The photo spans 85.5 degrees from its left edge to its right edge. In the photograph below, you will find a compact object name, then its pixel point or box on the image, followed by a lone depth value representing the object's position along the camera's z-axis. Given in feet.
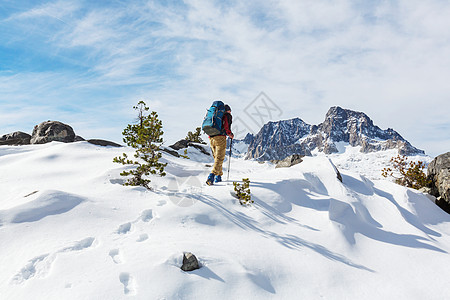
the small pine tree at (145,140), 23.21
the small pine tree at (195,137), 75.61
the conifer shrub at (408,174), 36.31
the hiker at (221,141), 26.35
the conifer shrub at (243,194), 20.45
